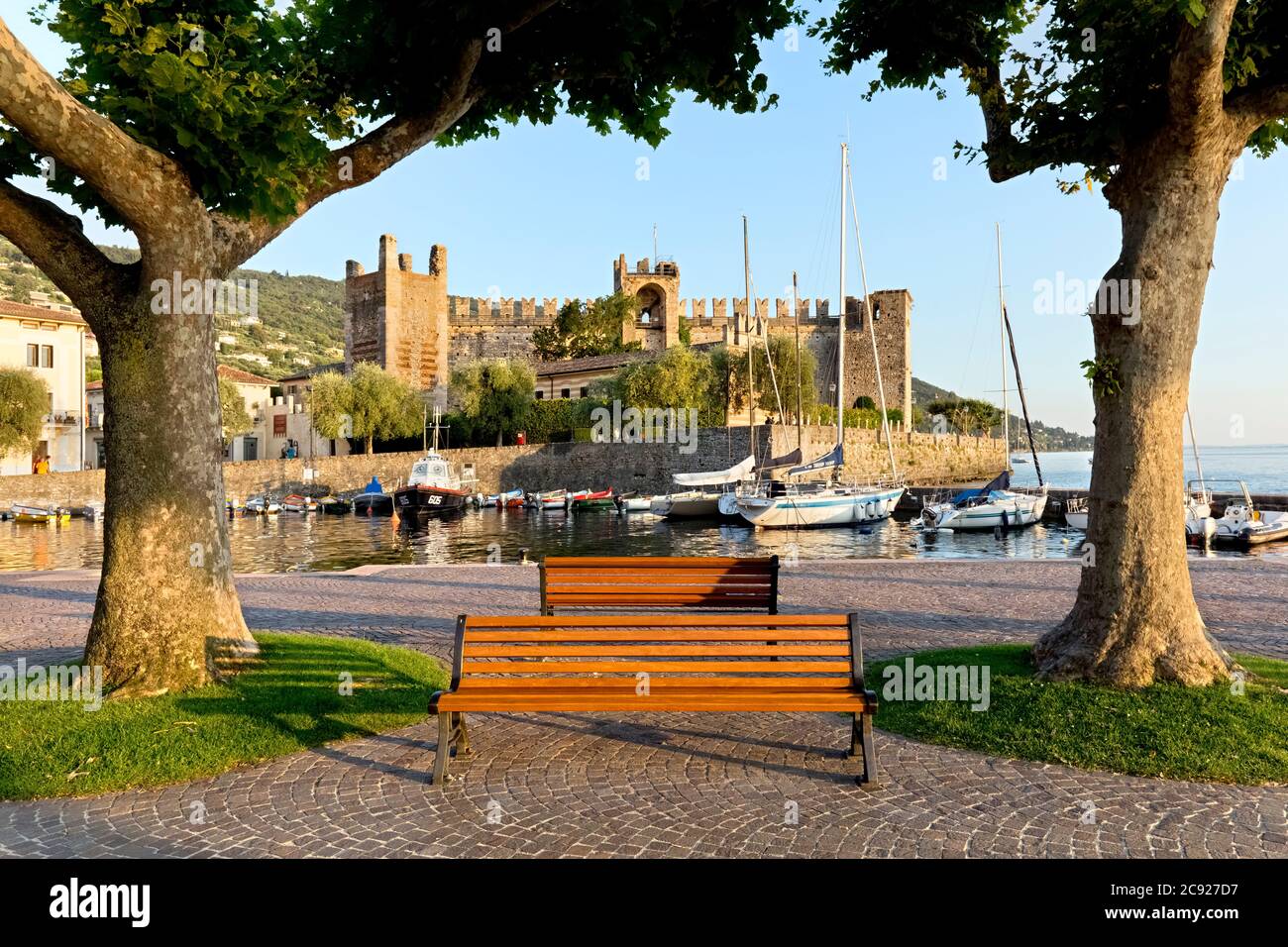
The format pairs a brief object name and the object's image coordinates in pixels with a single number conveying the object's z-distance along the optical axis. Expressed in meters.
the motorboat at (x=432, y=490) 45.19
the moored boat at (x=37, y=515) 40.88
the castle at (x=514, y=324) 63.78
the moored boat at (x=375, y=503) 48.44
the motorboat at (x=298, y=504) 47.28
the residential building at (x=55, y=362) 51.25
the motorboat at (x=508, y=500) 50.16
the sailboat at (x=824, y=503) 35.09
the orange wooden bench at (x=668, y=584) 7.25
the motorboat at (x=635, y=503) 45.25
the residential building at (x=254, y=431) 67.50
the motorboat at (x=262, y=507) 47.03
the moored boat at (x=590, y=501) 47.44
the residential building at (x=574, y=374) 59.72
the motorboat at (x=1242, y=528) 26.92
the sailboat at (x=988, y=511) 33.09
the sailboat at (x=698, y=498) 40.03
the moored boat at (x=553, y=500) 48.38
